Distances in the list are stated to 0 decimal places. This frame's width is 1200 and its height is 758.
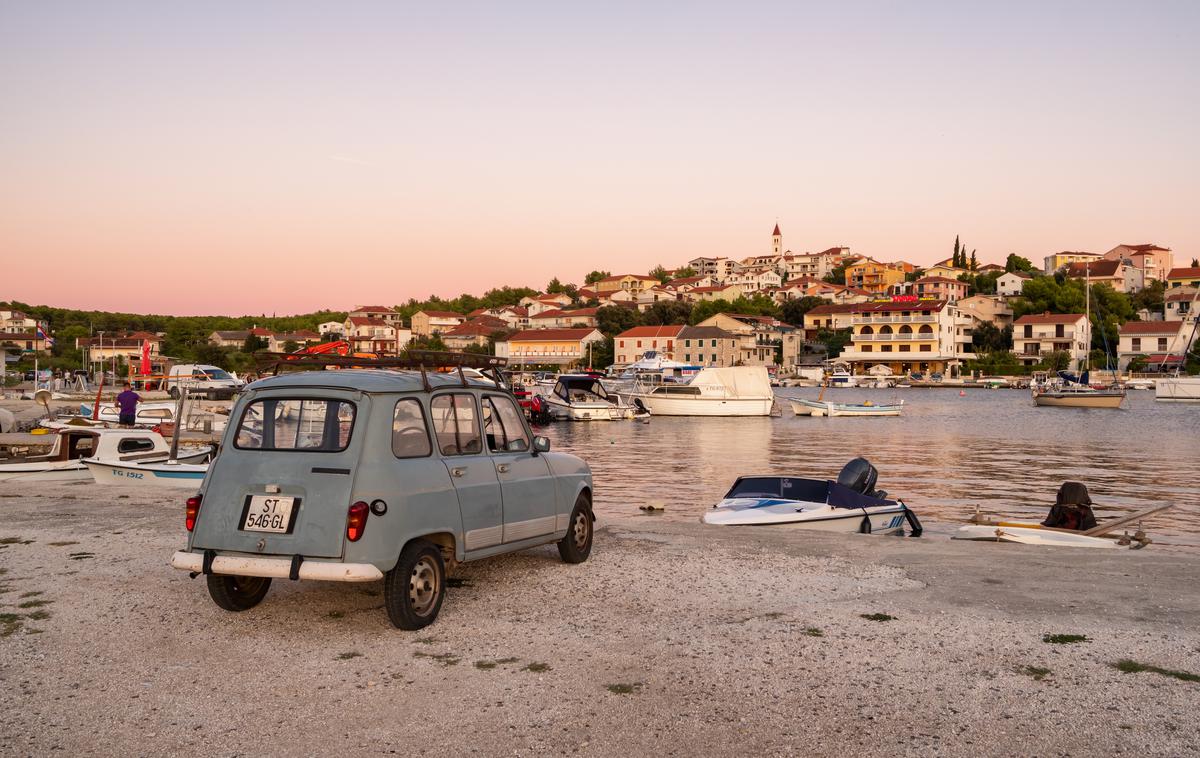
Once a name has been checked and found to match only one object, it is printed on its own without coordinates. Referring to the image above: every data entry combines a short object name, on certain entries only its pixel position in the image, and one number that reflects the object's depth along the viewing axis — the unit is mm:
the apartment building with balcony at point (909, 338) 133000
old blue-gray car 6617
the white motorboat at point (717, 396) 66375
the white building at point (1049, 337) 131250
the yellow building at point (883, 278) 196500
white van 53125
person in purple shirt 29906
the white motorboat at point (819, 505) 14336
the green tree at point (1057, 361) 125625
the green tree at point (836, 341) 148000
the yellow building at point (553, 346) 154750
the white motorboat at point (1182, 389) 85438
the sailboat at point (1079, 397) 78625
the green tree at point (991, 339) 144750
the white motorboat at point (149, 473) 18906
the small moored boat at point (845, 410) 69000
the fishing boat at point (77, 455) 19906
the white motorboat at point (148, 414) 39000
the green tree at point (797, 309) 169625
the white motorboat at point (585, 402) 59812
